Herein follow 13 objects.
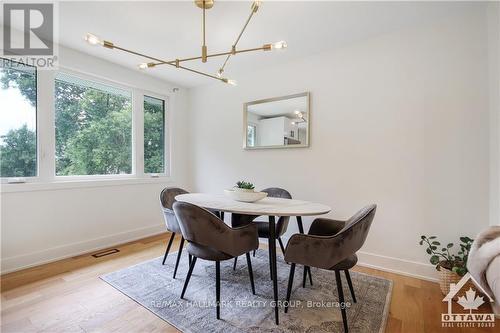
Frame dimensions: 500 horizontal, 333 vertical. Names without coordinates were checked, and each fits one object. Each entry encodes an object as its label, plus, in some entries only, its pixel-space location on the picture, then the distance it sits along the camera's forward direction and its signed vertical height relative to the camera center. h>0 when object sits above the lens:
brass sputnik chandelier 1.48 +0.82
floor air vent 2.78 -1.05
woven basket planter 1.91 -0.93
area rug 1.61 -1.07
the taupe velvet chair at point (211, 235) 1.61 -0.49
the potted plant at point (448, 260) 1.91 -0.81
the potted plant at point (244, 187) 2.10 -0.20
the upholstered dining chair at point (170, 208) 2.28 -0.43
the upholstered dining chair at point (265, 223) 2.26 -0.56
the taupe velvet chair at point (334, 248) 1.47 -0.53
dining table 1.66 -0.33
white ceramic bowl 2.07 -0.27
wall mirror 2.91 +0.57
